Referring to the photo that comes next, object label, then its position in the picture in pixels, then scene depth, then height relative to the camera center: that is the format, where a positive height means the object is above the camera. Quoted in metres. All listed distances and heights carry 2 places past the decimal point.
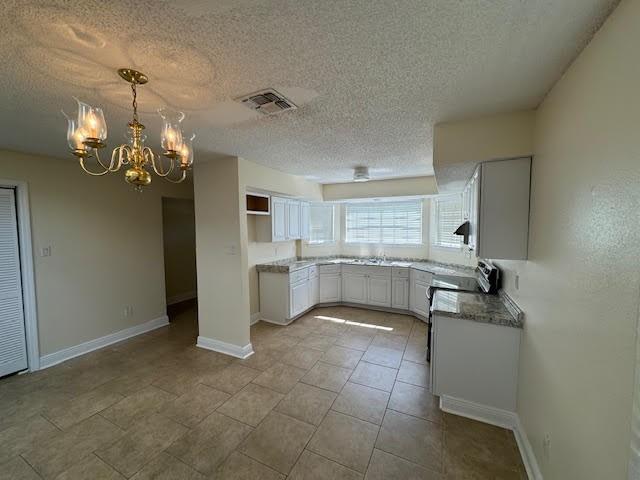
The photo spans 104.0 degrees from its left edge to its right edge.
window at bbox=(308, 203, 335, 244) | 5.32 +0.07
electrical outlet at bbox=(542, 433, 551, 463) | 1.41 -1.28
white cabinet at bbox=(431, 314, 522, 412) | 2.01 -1.14
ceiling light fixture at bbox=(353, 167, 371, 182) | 3.57 +0.77
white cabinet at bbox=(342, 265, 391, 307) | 4.61 -1.12
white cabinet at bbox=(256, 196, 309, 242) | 4.10 +0.08
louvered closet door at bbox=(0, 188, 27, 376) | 2.69 -0.74
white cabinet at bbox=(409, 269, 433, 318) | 4.08 -1.12
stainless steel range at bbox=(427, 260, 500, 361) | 2.61 -0.71
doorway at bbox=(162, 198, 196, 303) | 5.36 -0.47
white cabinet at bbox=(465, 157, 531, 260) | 1.90 +0.13
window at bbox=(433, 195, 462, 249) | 4.18 +0.10
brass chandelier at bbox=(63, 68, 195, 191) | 1.21 +0.47
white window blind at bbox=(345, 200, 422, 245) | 5.05 +0.08
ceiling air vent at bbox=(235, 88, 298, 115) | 1.59 +0.84
